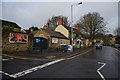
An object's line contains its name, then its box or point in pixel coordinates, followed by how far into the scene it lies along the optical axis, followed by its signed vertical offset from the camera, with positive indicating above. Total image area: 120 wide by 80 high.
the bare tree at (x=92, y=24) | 39.98 +7.18
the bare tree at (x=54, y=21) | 56.49 +12.07
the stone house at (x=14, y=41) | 12.66 +0.02
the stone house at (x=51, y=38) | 22.81 +0.72
